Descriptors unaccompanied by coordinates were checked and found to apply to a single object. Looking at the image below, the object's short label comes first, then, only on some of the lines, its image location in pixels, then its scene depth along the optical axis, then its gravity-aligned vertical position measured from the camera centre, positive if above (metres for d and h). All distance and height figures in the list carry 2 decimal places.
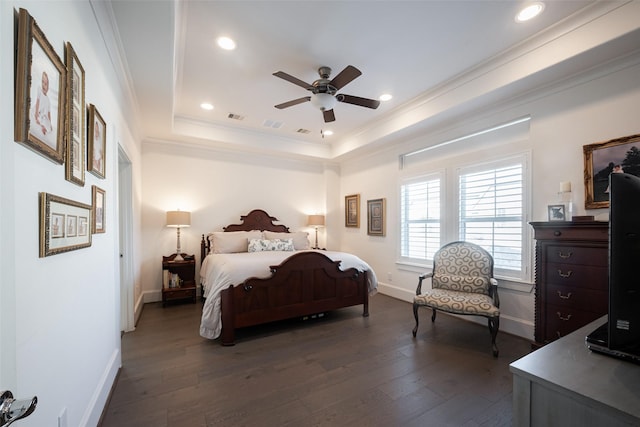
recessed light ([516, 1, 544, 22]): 2.16 +1.63
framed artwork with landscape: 2.34 +0.45
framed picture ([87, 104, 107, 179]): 1.70 +0.46
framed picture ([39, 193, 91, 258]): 1.10 -0.05
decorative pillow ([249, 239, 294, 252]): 4.57 -0.53
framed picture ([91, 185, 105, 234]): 1.80 +0.03
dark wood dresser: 2.20 -0.52
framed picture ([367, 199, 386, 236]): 5.03 -0.06
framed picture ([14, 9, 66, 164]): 0.89 +0.44
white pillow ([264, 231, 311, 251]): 5.06 -0.44
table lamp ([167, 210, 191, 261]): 4.31 -0.09
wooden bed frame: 2.99 -0.97
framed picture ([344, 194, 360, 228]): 5.66 +0.06
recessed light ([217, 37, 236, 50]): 2.54 +1.60
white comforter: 2.91 -0.68
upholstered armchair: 2.81 -0.84
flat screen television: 0.76 -0.13
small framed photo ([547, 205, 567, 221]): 2.70 +0.01
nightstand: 4.26 -1.06
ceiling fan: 2.81 +1.29
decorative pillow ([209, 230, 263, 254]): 4.42 -0.46
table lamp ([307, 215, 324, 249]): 5.72 -0.15
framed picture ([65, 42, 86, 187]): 1.34 +0.47
